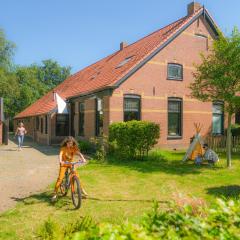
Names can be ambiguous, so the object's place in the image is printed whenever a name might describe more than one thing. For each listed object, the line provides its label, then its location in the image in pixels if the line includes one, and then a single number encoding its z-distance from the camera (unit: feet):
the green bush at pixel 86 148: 59.82
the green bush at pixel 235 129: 67.32
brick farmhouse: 59.41
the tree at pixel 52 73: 245.86
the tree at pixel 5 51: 124.92
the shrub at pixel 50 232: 14.71
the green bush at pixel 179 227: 7.80
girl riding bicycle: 26.85
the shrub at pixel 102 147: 49.31
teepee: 47.19
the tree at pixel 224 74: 40.24
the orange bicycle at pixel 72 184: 24.45
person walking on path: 66.54
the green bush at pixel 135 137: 47.91
